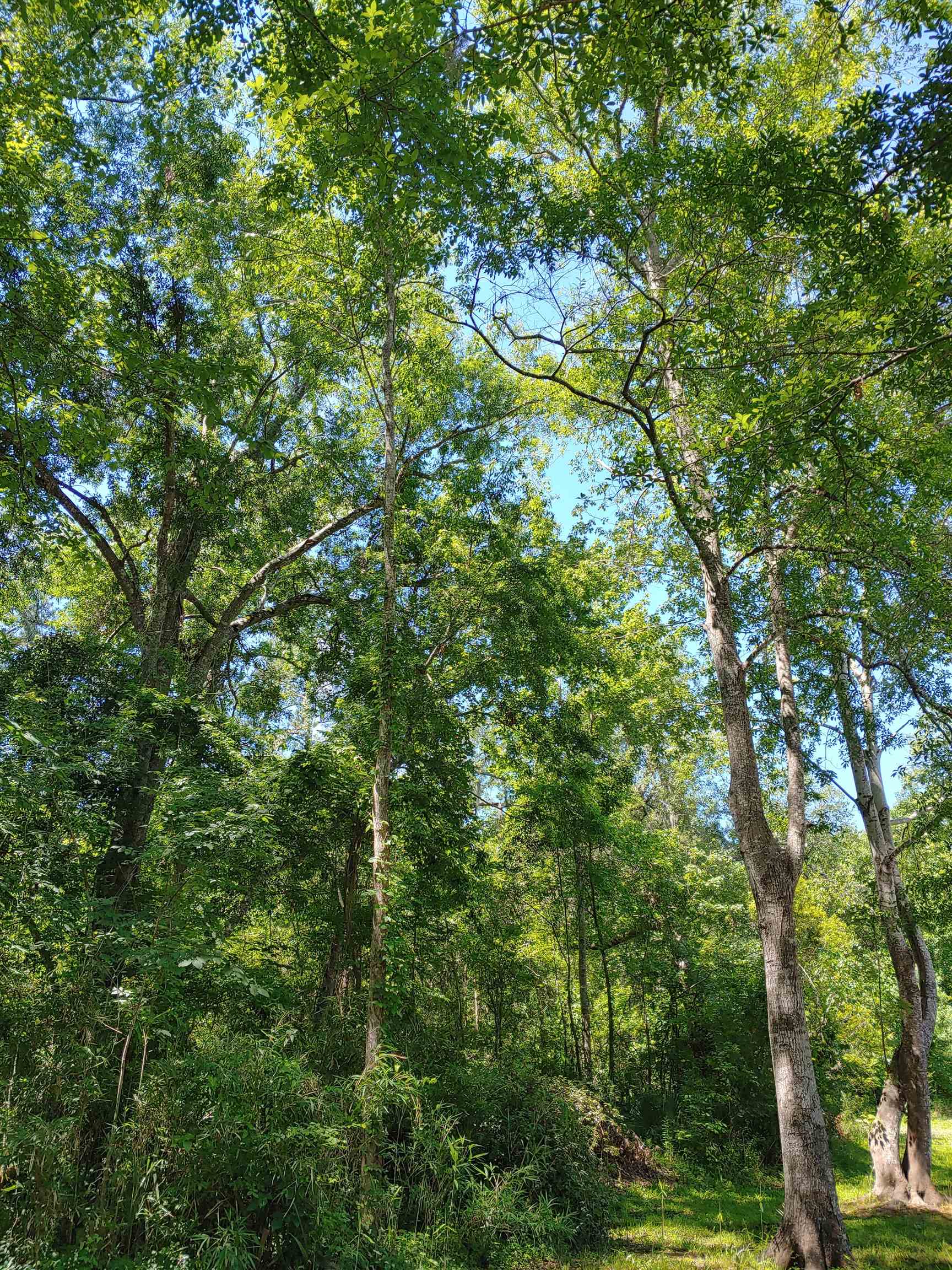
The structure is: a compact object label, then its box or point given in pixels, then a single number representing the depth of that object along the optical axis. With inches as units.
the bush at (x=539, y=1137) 287.6
